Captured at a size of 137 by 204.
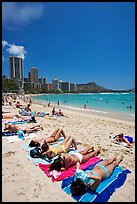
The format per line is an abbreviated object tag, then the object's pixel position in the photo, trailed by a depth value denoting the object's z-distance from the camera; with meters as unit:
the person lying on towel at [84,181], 3.05
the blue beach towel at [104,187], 2.94
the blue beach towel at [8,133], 6.83
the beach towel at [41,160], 4.27
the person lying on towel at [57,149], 4.42
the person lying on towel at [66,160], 3.78
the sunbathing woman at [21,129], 7.04
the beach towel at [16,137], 6.09
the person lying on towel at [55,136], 5.71
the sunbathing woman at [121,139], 5.84
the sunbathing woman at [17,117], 10.39
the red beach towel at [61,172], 3.55
